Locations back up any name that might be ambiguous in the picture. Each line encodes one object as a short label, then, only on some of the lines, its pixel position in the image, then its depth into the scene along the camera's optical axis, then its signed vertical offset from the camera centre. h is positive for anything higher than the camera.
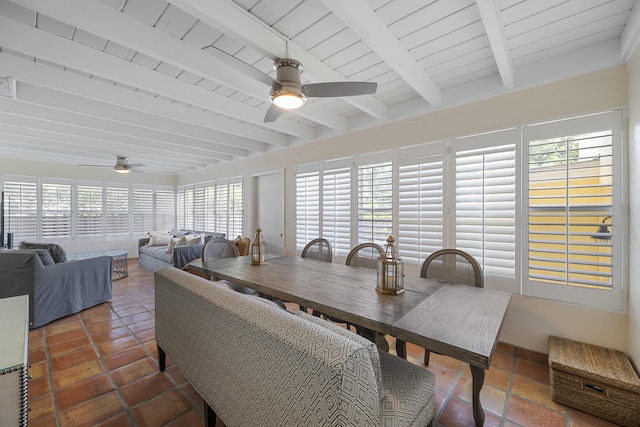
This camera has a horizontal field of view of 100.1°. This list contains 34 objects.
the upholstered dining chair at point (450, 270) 1.94 -0.45
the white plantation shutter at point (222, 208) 5.78 +0.08
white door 4.63 +0.07
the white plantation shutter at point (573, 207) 1.95 +0.04
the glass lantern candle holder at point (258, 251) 2.47 -0.36
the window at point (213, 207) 5.57 +0.12
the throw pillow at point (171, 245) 5.10 -0.65
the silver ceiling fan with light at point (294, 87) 1.72 +0.85
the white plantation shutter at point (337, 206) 3.60 +0.08
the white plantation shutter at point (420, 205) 2.77 +0.08
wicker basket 1.58 -1.06
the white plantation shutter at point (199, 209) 6.51 +0.07
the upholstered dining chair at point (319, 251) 2.84 -0.43
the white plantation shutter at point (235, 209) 5.47 +0.06
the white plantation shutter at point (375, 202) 3.19 +0.12
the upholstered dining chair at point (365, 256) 2.49 -0.42
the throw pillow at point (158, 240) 5.88 -0.63
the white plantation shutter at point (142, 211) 7.09 +0.02
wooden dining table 1.08 -0.50
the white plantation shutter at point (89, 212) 6.30 -0.01
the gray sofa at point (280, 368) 0.77 -0.56
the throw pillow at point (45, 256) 2.95 -0.50
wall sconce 1.93 -0.16
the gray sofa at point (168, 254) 4.54 -0.78
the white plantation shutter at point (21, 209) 5.47 +0.05
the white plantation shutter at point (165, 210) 7.46 +0.05
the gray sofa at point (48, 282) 2.78 -0.79
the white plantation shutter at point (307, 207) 3.99 +0.07
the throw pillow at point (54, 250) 3.18 -0.46
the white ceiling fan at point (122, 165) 4.93 +0.87
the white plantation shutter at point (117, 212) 6.70 -0.01
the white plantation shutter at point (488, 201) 2.35 +0.11
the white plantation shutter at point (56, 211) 5.87 +0.01
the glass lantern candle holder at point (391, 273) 1.61 -0.37
